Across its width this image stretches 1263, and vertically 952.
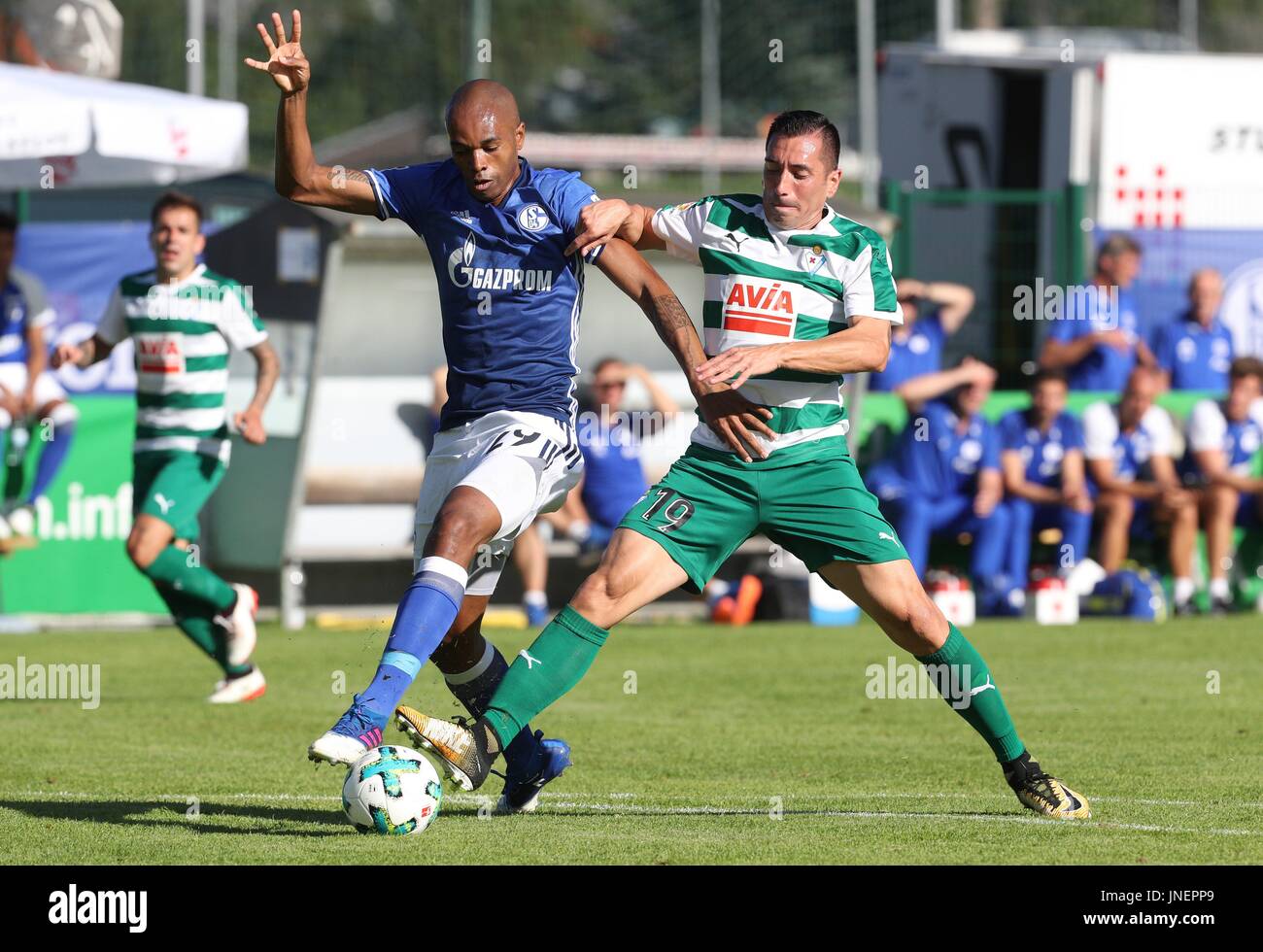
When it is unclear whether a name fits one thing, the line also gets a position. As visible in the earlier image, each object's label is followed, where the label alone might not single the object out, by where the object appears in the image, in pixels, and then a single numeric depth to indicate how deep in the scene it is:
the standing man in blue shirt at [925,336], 16.30
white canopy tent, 12.64
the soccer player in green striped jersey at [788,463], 6.80
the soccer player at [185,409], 11.07
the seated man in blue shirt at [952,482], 15.73
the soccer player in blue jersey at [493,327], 6.91
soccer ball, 6.34
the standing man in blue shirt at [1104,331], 16.64
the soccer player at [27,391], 15.16
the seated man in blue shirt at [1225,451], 16.09
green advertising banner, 15.34
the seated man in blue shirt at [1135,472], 16.08
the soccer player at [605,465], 16.03
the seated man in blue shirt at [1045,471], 15.95
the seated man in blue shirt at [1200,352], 16.97
